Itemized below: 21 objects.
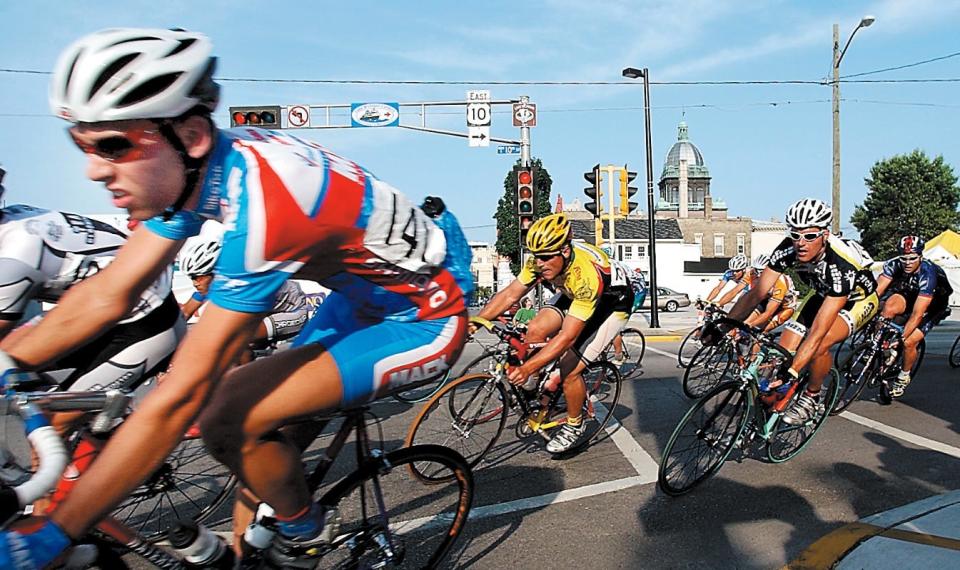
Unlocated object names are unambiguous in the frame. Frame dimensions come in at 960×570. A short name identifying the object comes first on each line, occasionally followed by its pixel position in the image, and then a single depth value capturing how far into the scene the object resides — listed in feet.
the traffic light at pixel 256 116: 58.18
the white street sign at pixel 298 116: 62.75
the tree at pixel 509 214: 194.08
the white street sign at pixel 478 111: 61.00
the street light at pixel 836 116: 75.77
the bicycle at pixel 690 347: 26.14
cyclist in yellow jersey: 16.71
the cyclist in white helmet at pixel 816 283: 16.56
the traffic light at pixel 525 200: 51.13
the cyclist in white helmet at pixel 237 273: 5.77
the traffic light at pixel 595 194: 55.21
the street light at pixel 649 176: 63.36
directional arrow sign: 61.16
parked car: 113.50
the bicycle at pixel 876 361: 23.35
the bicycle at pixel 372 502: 7.30
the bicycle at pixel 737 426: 14.49
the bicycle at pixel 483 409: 16.67
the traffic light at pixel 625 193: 55.72
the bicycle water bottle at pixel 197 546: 7.44
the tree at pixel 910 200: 146.20
